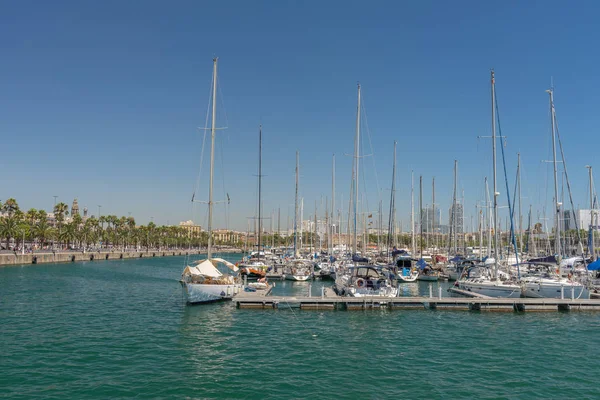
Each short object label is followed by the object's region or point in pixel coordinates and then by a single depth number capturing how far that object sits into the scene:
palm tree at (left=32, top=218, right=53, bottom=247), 117.75
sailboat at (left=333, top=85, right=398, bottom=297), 36.50
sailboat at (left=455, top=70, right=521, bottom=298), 38.72
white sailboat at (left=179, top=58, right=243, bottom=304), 35.38
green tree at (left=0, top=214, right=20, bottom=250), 104.12
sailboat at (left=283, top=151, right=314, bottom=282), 58.80
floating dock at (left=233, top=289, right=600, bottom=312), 34.72
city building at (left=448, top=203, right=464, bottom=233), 73.26
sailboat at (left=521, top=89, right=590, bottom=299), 37.12
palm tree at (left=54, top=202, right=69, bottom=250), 129.50
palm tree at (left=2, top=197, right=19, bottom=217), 113.62
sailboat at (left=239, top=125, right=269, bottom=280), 58.84
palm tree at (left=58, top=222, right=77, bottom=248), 127.14
